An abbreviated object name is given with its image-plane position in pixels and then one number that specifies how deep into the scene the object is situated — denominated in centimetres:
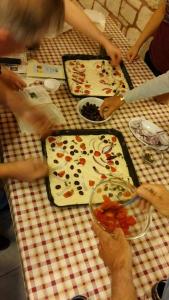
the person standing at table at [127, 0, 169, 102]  204
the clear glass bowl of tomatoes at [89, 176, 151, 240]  114
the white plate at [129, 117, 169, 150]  151
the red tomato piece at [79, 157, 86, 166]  135
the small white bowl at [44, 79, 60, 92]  166
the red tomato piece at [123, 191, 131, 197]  124
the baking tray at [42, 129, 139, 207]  136
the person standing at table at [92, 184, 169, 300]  97
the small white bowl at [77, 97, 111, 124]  154
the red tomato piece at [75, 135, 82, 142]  143
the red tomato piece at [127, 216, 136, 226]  115
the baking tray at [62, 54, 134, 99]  181
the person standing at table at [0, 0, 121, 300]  81
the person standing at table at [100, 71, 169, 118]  158
